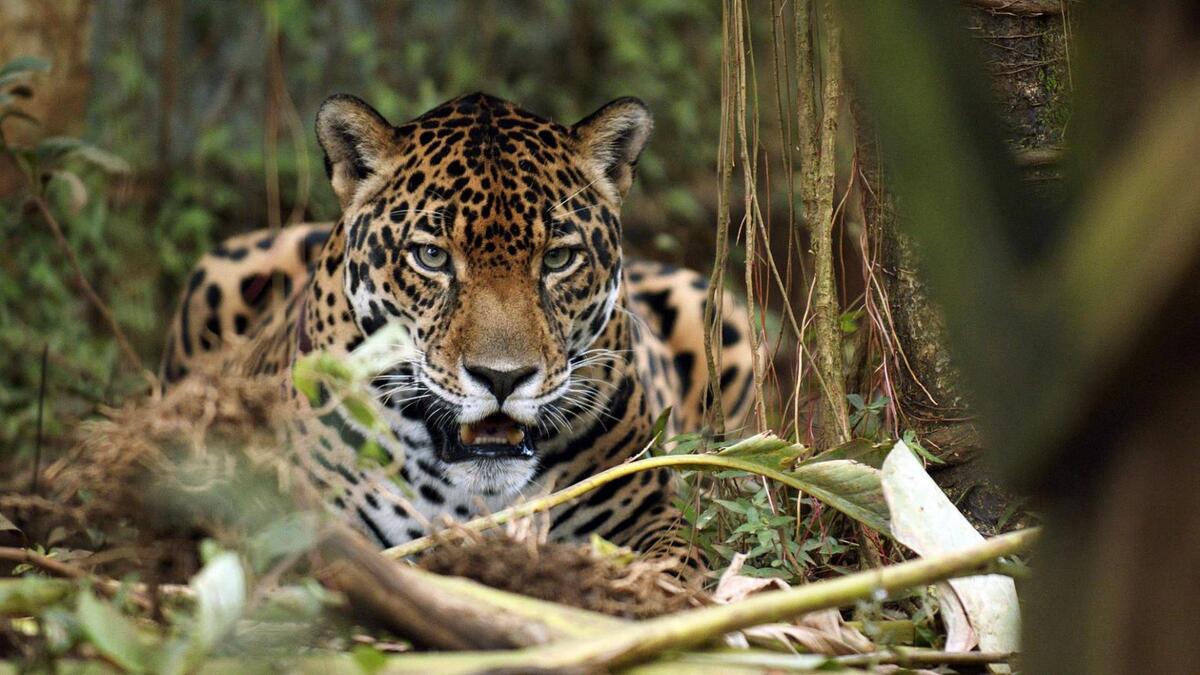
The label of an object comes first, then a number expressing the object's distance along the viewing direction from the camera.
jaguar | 8.96
